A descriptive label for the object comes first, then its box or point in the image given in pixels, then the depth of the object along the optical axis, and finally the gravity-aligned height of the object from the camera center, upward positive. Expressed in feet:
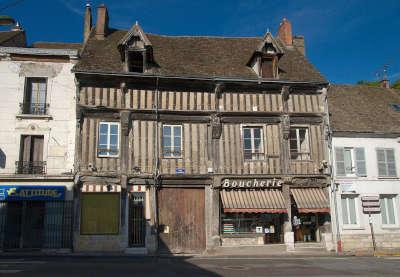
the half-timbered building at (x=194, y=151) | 50.44 +8.62
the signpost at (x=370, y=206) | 54.88 +1.32
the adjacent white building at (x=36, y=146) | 49.47 +9.16
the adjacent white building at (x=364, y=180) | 54.80 +4.94
